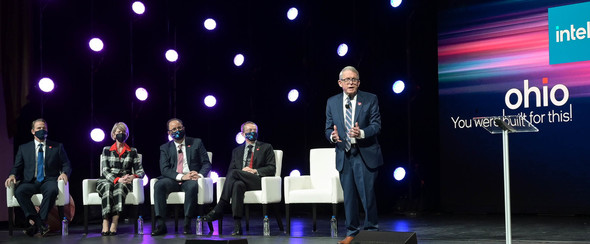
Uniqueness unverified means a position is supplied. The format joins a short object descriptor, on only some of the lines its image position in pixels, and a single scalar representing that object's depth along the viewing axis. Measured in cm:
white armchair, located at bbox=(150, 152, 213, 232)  614
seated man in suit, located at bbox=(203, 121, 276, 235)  591
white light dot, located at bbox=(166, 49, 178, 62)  812
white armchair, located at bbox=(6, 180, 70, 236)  623
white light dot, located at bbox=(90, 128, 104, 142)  748
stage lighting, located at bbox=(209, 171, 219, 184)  816
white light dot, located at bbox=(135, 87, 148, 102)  784
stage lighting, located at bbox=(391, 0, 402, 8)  771
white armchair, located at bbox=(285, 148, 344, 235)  586
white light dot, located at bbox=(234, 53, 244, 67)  837
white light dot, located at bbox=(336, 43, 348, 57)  789
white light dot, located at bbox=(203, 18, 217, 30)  836
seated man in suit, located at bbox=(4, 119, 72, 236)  611
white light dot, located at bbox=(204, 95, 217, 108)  833
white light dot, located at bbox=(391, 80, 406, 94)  767
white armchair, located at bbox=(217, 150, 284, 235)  596
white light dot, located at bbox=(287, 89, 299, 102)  816
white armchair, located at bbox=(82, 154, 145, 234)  623
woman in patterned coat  607
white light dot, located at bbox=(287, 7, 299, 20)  820
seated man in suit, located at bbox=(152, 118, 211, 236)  604
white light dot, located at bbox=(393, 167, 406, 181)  768
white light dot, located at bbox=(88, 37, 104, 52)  751
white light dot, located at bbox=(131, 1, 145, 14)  786
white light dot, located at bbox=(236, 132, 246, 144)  827
